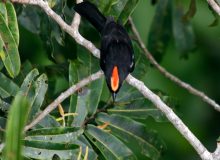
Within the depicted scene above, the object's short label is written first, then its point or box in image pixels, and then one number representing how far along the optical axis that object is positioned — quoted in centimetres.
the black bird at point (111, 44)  655
